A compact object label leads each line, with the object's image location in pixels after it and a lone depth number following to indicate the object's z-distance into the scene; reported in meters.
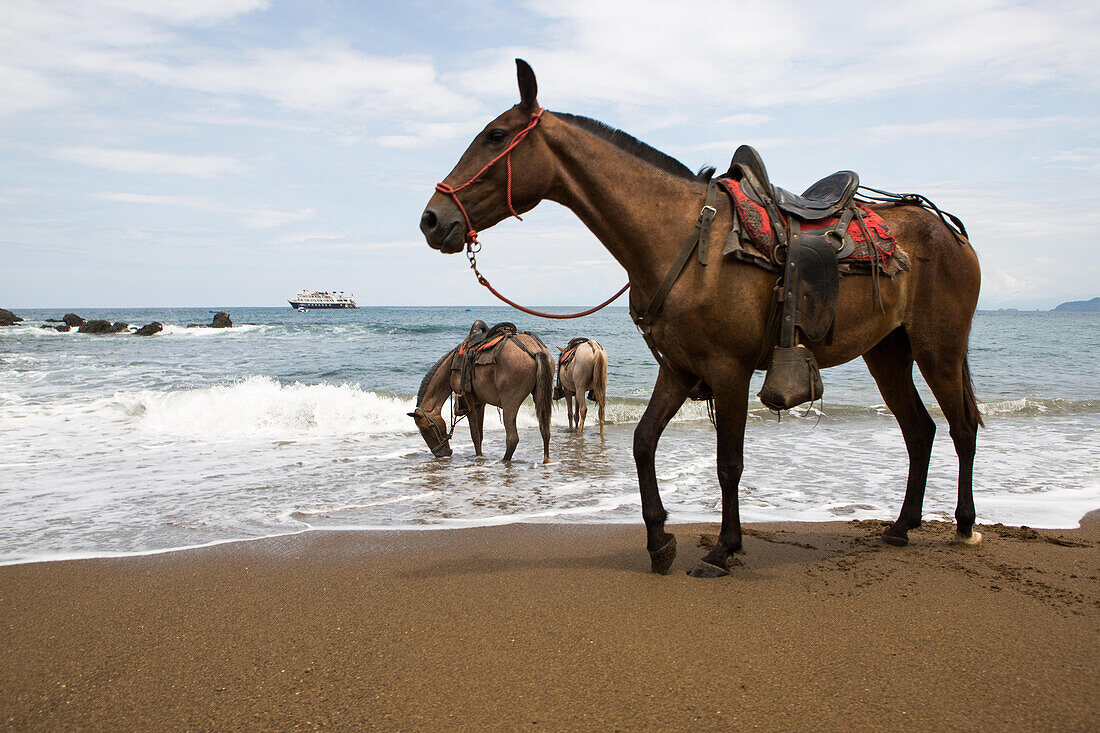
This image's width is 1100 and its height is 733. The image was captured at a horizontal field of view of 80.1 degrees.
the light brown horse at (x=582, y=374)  11.61
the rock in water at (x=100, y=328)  49.53
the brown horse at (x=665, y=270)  3.45
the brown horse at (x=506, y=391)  8.86
